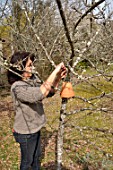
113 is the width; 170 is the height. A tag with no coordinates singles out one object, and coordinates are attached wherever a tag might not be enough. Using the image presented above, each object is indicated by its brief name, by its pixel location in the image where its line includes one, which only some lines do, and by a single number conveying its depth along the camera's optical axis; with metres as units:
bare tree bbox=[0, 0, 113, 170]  1.77
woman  2.35
